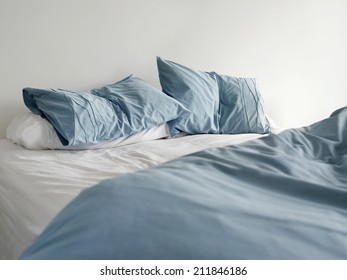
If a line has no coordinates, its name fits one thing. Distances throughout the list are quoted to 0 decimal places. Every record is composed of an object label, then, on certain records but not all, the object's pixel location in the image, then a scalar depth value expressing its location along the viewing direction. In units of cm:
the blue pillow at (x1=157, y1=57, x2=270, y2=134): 179
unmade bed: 57
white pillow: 138
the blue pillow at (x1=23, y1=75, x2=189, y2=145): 137
